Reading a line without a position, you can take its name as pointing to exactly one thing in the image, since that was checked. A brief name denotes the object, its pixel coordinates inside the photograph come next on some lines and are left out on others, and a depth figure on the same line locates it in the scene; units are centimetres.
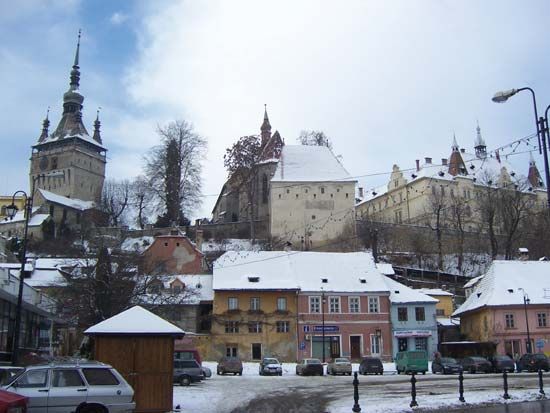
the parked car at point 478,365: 3825
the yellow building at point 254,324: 5275
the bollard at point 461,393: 1961
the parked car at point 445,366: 3762
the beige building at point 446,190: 9881
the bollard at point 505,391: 2031
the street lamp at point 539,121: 1692
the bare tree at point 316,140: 9907
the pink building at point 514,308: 5075
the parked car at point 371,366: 3859
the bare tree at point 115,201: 9788
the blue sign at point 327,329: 5301
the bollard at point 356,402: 1772
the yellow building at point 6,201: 12082
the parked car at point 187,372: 2867
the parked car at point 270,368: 3859
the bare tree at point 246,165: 8812
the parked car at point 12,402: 1215
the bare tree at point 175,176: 7738
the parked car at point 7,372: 1596
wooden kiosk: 1731
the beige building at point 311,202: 8544
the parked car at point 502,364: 3784
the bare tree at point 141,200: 8533
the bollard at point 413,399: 1882
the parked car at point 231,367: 3912
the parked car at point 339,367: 3869
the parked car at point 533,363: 3809
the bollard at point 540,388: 2089
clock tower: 12394
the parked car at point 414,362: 3941
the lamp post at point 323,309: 5241
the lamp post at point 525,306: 4934
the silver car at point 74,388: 1480
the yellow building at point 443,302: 6334
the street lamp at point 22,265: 2422
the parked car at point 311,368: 3753
